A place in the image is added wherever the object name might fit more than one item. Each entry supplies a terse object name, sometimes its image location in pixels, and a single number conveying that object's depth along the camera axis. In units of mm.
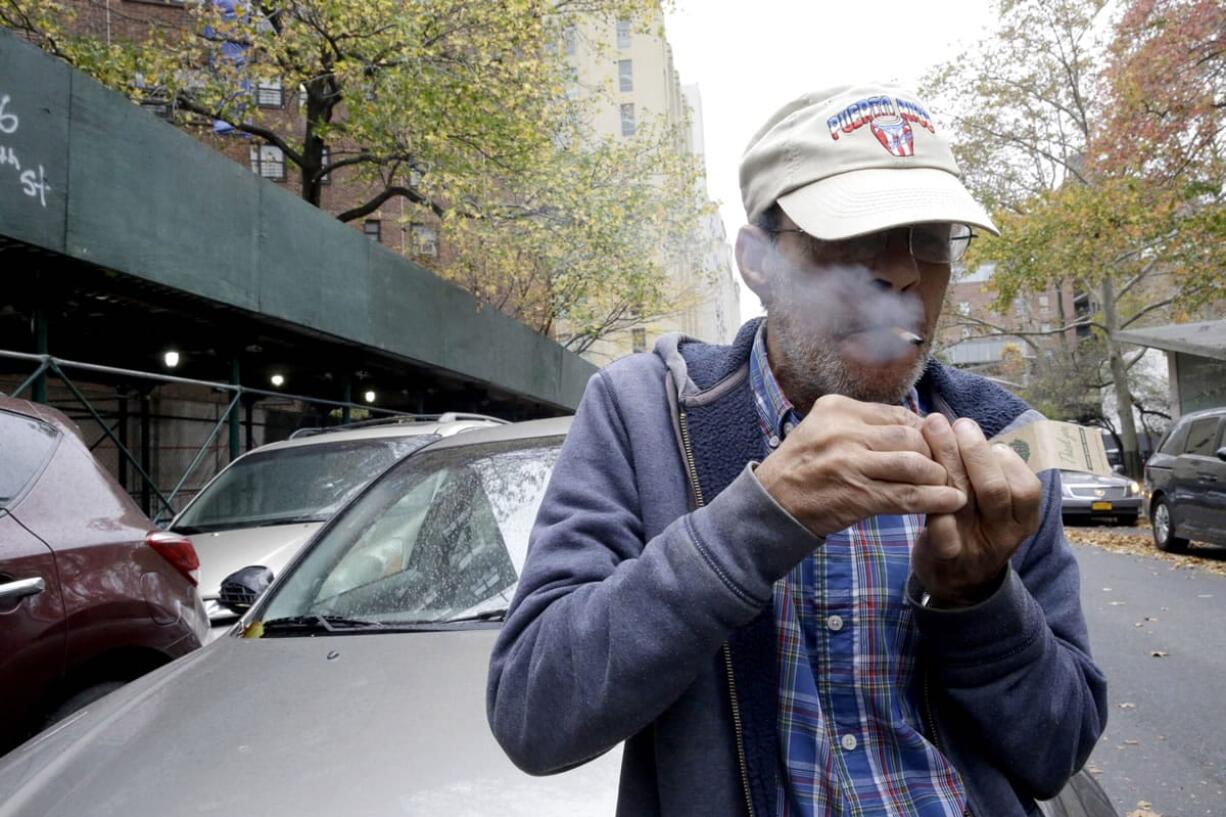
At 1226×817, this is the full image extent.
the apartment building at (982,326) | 26562
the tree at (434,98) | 11430
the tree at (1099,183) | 12586
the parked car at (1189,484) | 10562
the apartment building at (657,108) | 19720
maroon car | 3059
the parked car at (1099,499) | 15750
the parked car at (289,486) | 5852
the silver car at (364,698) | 1788
